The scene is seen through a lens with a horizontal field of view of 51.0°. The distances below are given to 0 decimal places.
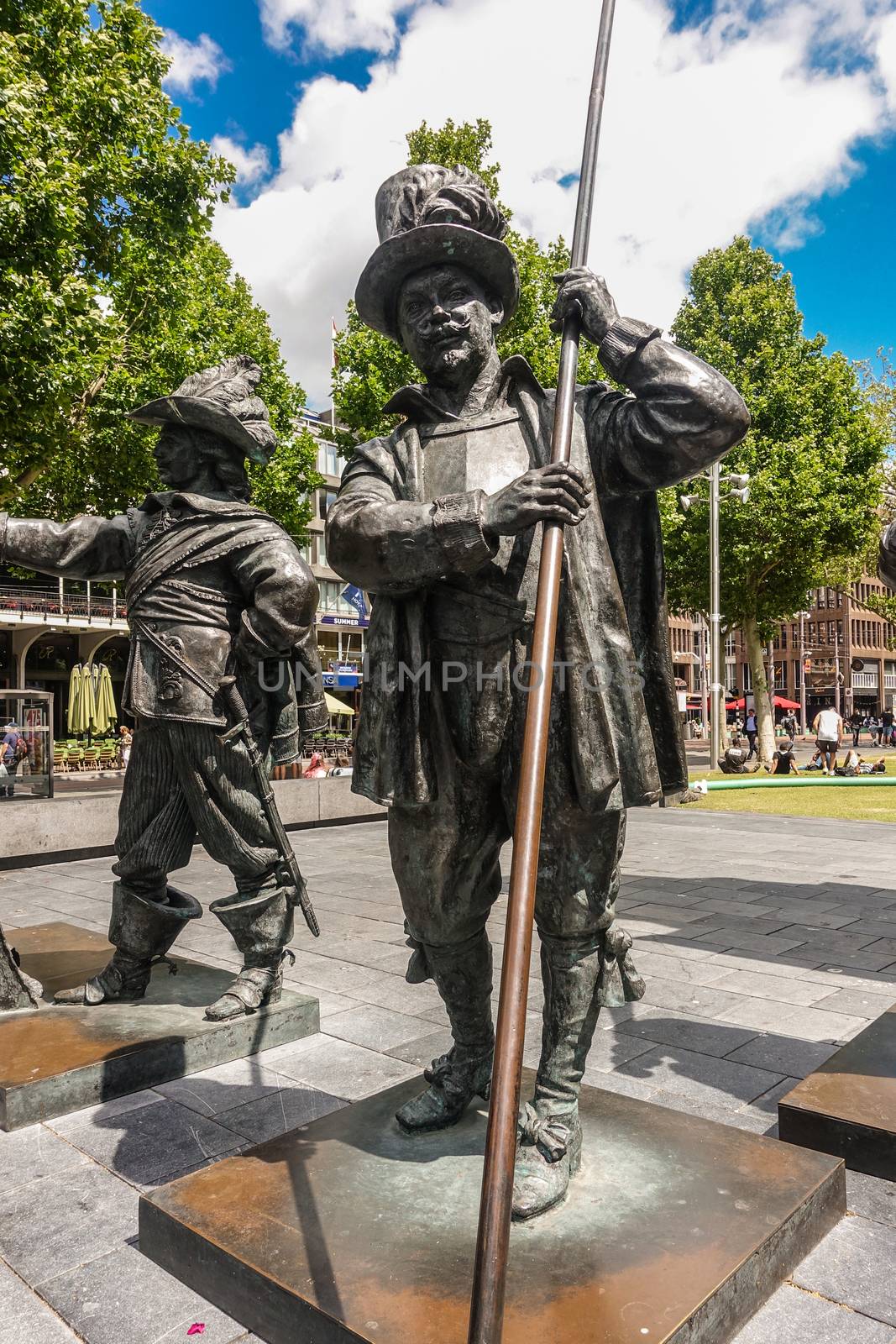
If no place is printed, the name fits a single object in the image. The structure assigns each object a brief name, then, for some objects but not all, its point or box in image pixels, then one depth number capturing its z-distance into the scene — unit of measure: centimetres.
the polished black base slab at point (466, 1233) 187
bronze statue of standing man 223
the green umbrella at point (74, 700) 2638
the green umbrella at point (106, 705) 2620
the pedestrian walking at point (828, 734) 2125
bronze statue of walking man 373
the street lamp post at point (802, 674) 6369
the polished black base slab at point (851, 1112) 275
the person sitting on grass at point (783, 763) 2042
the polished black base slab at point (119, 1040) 322
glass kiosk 938
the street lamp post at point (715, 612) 2022
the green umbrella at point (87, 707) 2611
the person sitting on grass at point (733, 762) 2062
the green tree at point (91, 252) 1089
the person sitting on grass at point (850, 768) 1833
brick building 6856
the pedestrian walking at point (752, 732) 2724
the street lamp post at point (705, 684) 3717
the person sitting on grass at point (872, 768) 2022
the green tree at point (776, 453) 2272
